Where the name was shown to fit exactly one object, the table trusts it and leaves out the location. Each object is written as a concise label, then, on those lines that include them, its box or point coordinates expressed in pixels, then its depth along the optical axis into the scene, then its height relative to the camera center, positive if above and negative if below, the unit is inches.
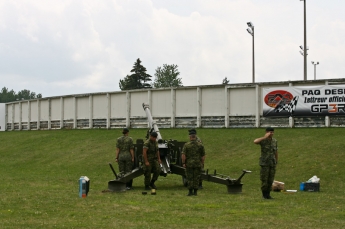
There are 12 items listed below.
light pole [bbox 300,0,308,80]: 1717.4 +212.1
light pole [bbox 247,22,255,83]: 1911.9 +290.0
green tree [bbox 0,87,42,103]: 7271.2 +324.9
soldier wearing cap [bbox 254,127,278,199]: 628.4 -38.1
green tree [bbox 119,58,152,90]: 3698.3 +264.0
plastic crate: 733.9 -74.4
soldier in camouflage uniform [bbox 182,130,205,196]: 672.4 -41.8
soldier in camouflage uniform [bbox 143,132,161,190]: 721.6 -39.9
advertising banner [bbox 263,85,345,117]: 1142.3 +40.9
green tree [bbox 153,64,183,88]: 4666.8 +342.7
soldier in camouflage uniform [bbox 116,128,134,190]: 762.2 -39.3
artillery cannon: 703.7 -53.3
